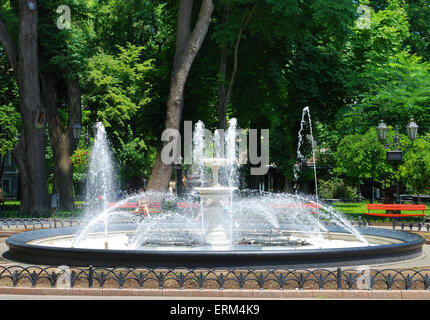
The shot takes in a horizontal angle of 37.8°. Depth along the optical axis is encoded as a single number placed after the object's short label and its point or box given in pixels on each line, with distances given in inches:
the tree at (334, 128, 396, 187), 1099.9
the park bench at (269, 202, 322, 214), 1012.4
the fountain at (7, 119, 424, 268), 478.0
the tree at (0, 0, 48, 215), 1115.9
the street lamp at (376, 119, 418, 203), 936.9
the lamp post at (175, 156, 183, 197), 1577.8
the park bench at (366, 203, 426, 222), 973.2
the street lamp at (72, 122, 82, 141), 1205.7
